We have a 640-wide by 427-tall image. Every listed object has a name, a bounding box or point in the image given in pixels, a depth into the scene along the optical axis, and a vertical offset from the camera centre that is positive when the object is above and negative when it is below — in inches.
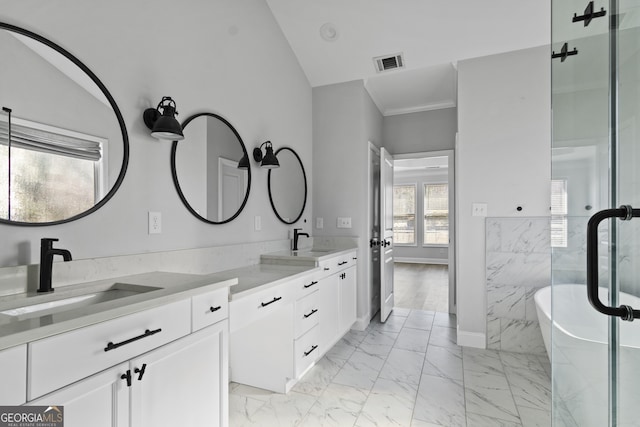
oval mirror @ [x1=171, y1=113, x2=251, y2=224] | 81.0 +12.4
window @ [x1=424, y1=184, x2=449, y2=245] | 352.8 +3.0
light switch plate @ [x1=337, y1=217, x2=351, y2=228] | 142.1 -2.6
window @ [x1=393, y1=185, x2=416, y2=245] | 366.6 +2.8
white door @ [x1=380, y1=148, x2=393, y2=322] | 149.5 -8.8
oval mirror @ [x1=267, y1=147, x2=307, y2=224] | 120.0 +11.3
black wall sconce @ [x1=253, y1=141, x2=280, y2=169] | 108.3 +19.0
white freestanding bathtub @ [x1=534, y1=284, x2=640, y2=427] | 35.7 -18.8
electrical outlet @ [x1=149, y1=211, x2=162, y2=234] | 72.1 -1.6
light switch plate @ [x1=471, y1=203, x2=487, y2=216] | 123.7 +3.0
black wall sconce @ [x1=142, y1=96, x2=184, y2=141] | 67.1 +19.5
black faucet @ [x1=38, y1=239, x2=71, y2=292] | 50.6 -7.0
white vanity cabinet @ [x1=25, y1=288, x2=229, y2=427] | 36.8 -20.7
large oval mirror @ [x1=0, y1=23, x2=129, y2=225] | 49.8 +13.5
